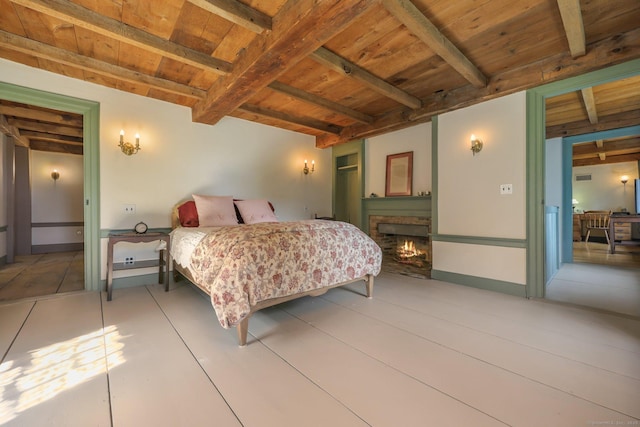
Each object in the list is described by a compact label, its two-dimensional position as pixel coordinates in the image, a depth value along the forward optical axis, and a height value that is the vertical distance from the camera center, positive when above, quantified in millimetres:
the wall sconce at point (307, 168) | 5102 +845
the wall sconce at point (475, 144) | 3270 +829
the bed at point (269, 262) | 1850 -420
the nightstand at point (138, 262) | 2836 -498
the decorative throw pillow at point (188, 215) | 3393 -34
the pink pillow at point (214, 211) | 3379 +17
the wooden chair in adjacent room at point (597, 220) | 6766 -245
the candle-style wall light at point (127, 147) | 3268 +822
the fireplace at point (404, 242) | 4160 -558
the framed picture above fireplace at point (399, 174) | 4293 +621
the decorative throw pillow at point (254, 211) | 3744 +9
